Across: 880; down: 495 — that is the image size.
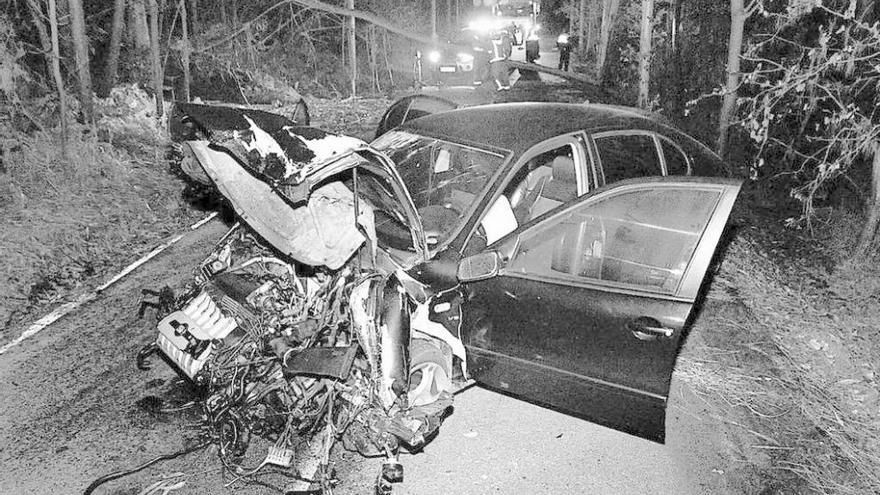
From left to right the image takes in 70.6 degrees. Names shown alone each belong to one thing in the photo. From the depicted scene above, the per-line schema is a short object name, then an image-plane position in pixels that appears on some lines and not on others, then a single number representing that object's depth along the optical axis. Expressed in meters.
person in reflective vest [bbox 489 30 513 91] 21.59
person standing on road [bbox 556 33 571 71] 25.92
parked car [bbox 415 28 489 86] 21.00
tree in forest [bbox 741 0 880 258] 6.18
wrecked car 3.41
